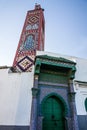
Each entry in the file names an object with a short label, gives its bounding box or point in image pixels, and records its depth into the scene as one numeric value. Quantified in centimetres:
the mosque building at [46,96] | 478
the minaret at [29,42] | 834
